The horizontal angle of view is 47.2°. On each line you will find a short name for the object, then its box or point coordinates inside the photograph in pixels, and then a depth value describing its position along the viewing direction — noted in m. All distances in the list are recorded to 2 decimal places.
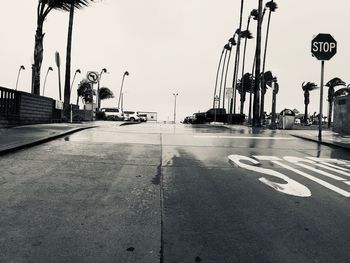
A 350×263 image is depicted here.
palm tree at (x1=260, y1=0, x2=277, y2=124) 48.20
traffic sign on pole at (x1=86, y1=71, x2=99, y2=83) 21.23
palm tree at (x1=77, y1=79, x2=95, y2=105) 101.04
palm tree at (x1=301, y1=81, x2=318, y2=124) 93.29
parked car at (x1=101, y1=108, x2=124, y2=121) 53.44
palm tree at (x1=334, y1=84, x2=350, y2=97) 81.06
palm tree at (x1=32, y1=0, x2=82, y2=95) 18.95
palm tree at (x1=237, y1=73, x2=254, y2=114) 98.06
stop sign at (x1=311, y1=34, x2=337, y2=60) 14.29
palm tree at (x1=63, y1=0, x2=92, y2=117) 24.00
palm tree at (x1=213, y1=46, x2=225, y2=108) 67.08
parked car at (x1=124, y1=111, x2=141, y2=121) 57.69
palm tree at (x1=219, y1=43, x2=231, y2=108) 64.22
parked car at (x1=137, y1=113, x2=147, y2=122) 64.26
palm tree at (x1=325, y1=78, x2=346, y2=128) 80.50
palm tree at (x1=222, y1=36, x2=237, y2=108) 61.48
